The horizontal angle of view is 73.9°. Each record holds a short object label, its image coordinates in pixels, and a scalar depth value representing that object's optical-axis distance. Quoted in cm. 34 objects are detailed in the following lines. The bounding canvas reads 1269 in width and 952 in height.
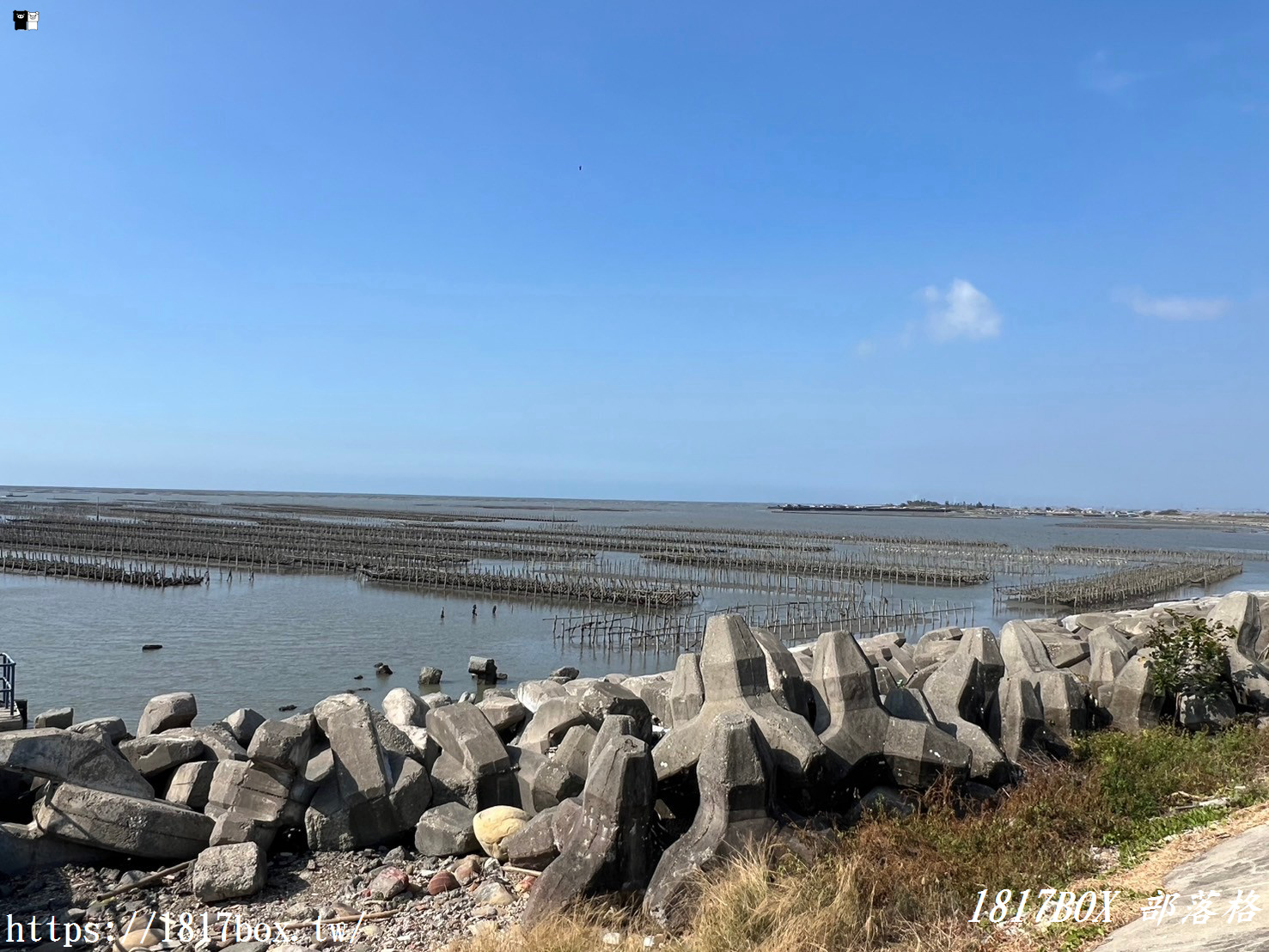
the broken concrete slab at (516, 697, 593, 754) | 952
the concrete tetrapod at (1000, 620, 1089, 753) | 983
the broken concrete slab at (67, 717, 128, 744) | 946
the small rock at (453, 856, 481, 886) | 710
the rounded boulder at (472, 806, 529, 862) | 743
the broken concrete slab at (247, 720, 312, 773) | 778
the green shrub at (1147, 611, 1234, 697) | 1037
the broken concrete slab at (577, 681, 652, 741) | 914
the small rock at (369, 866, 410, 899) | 685
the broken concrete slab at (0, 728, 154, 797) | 746
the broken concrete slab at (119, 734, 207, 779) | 873
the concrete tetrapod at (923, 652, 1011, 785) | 800
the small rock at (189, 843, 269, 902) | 675
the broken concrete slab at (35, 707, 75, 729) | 1070
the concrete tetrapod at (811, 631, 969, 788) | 755
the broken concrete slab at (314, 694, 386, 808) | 791
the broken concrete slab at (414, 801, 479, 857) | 768
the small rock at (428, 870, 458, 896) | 692
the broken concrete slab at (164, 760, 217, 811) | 816
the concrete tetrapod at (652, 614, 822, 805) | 691
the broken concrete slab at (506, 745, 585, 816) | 784
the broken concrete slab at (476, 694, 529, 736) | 1101
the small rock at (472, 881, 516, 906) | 653
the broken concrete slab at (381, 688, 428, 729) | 1180
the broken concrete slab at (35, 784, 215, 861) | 709
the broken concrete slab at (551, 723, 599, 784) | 797
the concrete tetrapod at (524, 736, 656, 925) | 605
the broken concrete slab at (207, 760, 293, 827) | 757
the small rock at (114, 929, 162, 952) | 608
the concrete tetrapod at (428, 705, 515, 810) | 831
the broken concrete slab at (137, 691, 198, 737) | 1079
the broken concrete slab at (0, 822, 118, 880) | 703
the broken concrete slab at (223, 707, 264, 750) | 1036
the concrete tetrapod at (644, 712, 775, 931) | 605
